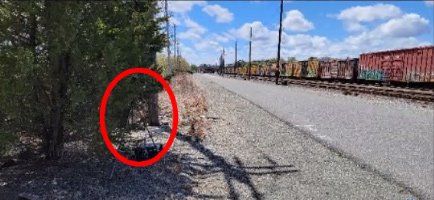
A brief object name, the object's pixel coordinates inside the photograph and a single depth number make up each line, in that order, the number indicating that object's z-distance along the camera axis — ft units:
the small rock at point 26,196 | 16.31
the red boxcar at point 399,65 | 109.60
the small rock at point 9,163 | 20.06
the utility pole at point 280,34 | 176.57
